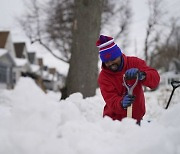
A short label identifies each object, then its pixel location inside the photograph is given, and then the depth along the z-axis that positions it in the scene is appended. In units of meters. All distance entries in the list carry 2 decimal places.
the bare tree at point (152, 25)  23.09
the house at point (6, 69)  25.66
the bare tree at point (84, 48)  6.40
